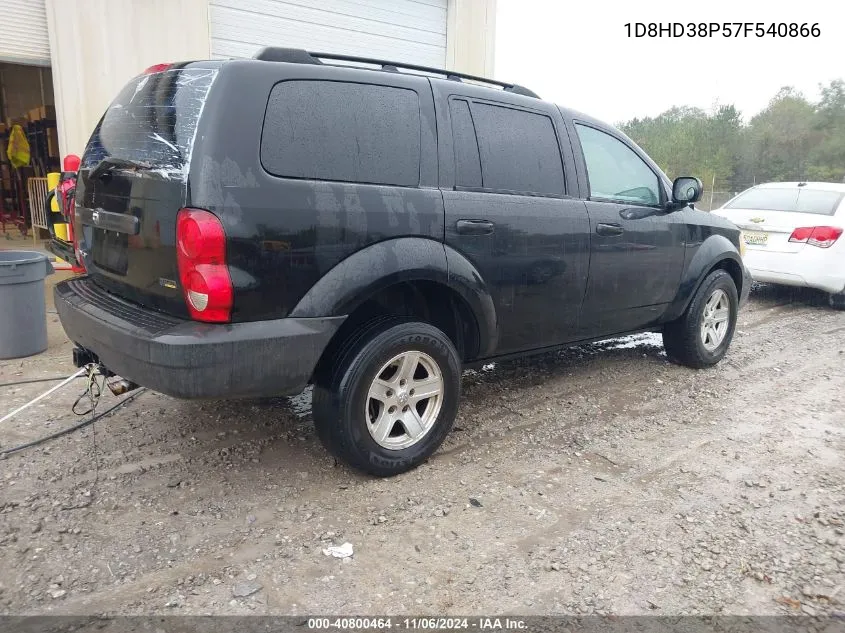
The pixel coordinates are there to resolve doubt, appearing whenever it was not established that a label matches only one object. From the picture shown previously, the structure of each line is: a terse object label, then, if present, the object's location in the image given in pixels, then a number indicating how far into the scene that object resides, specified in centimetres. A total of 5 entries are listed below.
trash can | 491
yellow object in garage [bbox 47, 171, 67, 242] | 448
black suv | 267
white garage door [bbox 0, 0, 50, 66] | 742
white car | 745
